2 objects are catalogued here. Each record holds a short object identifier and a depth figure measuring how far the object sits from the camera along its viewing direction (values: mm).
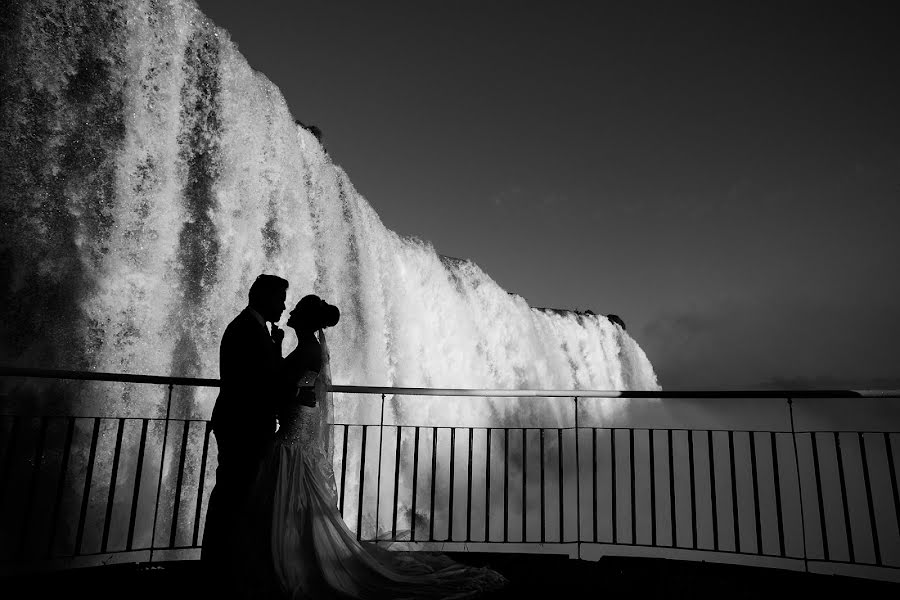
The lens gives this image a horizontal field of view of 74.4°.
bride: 3473
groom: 3430
